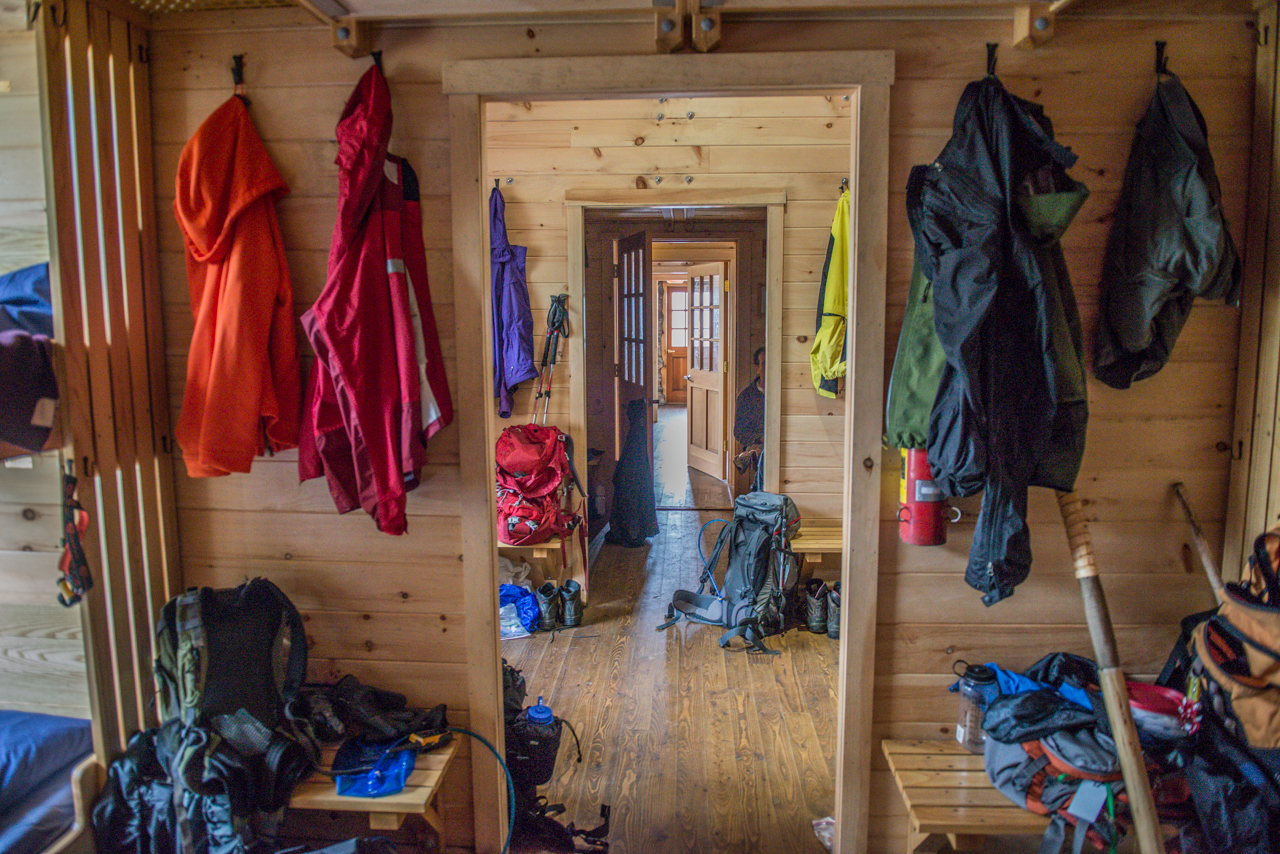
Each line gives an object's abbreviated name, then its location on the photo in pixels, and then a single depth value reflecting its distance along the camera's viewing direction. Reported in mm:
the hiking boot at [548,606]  3559
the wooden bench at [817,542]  3365
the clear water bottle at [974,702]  1749
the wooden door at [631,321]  4867
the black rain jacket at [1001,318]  1472
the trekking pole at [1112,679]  1483
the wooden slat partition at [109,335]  1586
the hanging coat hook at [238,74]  1756
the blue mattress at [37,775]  1528
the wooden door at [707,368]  5918
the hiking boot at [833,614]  3496
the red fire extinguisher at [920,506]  1681
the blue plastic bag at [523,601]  3550
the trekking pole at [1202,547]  1701
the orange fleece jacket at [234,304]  1661
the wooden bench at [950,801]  1585
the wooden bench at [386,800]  1634
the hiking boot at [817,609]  3566
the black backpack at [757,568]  3395
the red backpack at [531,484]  3354
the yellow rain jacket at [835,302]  3320
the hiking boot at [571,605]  3590
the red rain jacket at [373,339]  1635
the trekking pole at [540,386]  3605
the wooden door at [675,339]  11500
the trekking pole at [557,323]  3582
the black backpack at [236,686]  1613
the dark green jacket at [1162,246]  1537
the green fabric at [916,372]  1600
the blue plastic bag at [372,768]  1658
